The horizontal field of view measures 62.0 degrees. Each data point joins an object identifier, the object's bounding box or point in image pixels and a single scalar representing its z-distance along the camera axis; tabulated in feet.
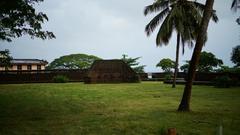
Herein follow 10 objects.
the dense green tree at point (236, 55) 84.66
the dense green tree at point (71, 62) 140.93
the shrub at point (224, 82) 59.27
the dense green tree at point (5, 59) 29.88
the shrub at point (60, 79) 84.40
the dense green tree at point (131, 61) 127.38
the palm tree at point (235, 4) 33.98
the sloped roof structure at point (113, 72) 82.20
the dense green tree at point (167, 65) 113.10
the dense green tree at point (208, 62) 96.06
